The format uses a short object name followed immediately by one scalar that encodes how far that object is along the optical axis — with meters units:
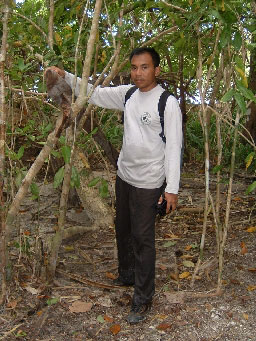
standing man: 3.10
